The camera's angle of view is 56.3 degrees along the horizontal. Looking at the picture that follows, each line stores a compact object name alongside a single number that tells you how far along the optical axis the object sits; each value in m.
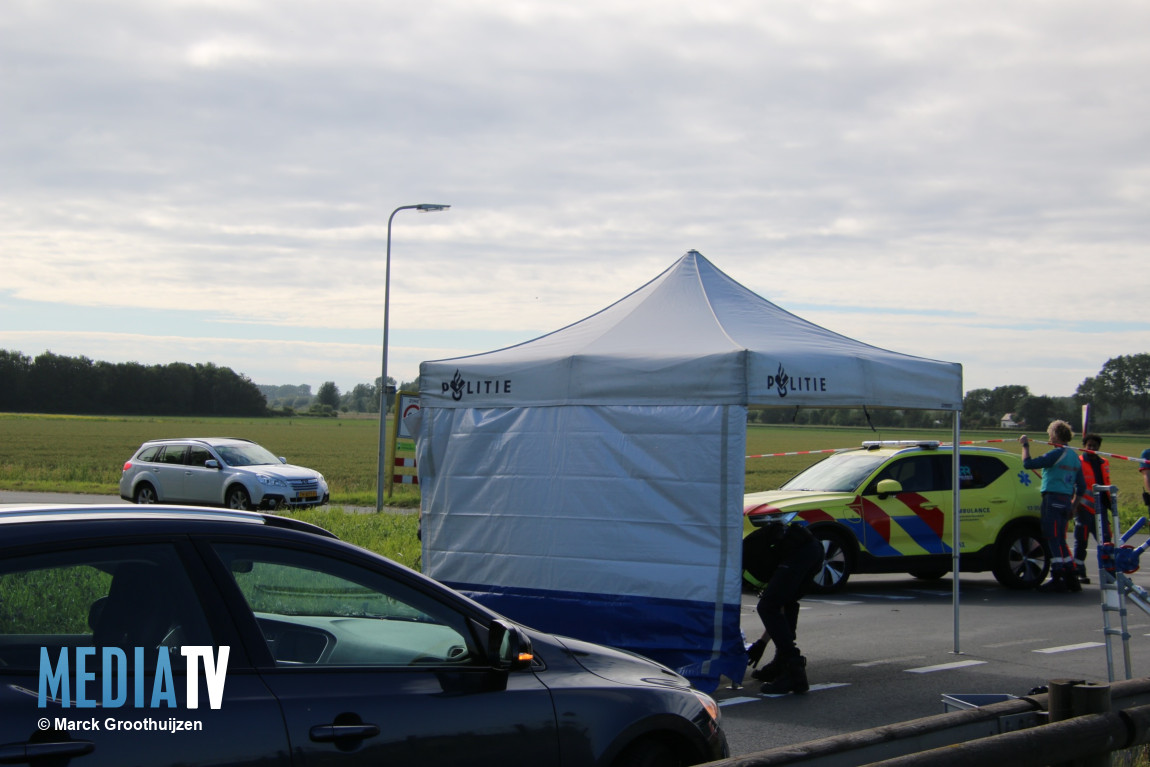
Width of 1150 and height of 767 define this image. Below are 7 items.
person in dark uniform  7.47
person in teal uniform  11.98
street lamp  21.27
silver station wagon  22.41
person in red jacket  12.83
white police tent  7.77
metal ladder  6.50
